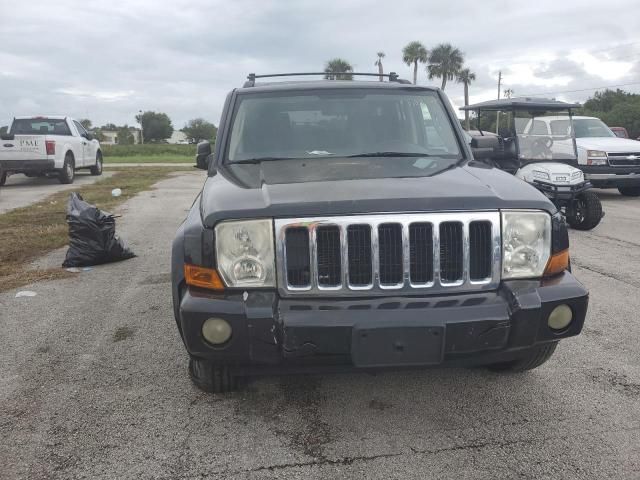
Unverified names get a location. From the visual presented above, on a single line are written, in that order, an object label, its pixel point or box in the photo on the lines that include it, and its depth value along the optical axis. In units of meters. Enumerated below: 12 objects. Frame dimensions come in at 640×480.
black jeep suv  2.38
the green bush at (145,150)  50.78
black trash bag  6.00
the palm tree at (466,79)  61.47
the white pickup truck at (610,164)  11.46
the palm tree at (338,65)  54.06
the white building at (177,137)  108.12
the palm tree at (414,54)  61.72
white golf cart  7.85
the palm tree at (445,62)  60.78
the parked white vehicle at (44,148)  13.98
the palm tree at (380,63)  54.66
